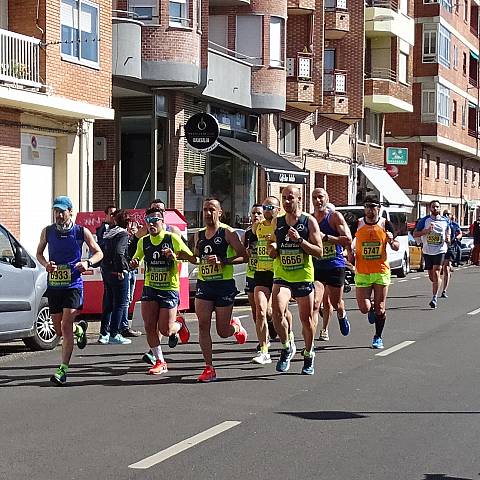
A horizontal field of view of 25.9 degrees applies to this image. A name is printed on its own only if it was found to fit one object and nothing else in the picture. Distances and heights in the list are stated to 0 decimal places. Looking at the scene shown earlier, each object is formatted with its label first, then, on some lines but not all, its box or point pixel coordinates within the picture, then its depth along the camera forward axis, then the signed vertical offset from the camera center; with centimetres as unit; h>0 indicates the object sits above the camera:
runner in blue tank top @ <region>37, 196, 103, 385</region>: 1044 -72
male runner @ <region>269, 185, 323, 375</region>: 1085 -72
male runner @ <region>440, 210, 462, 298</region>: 2067 -137
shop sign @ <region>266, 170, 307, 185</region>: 2966 +63
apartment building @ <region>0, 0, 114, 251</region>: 2050 +193
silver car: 1242 -124
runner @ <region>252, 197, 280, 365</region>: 1196 -87
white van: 2741 -99
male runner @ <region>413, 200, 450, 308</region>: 1991 -77
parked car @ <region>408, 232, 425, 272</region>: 3435 -190
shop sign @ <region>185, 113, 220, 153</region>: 2402 +155
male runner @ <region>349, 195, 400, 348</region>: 1330 -84
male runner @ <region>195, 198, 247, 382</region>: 1061 -79
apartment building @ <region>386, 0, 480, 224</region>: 5394 +468
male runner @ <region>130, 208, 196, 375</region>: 1086 -83
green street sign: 4544 +190
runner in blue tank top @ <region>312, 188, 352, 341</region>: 1260 -82
